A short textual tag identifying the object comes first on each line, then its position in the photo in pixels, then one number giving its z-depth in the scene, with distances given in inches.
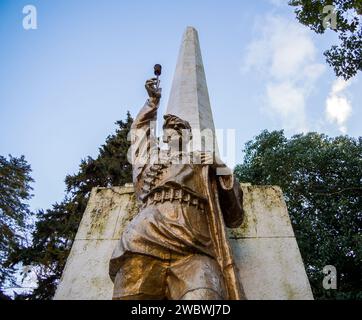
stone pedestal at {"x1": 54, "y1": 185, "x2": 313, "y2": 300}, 170.9
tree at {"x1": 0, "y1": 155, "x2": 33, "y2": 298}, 675.4
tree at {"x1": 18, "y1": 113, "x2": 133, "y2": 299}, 414.6
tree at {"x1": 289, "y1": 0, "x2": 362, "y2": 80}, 346.3
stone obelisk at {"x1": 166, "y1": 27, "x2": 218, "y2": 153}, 267.7
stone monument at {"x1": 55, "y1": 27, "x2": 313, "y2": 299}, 124.4
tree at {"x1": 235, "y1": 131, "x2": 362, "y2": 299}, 532.4
